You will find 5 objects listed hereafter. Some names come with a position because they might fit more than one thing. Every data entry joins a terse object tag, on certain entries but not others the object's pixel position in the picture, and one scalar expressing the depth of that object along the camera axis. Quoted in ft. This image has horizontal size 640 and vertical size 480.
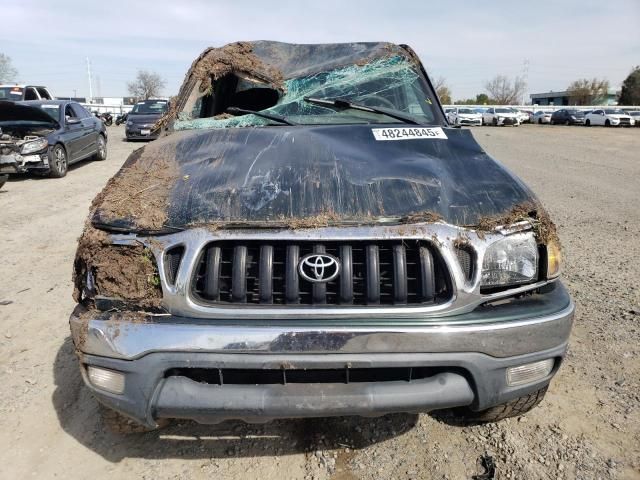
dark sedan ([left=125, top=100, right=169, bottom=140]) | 64.44
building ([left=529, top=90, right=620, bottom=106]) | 243.60
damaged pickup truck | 6.36
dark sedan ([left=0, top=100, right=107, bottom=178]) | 33.91
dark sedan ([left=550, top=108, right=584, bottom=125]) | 131.34
